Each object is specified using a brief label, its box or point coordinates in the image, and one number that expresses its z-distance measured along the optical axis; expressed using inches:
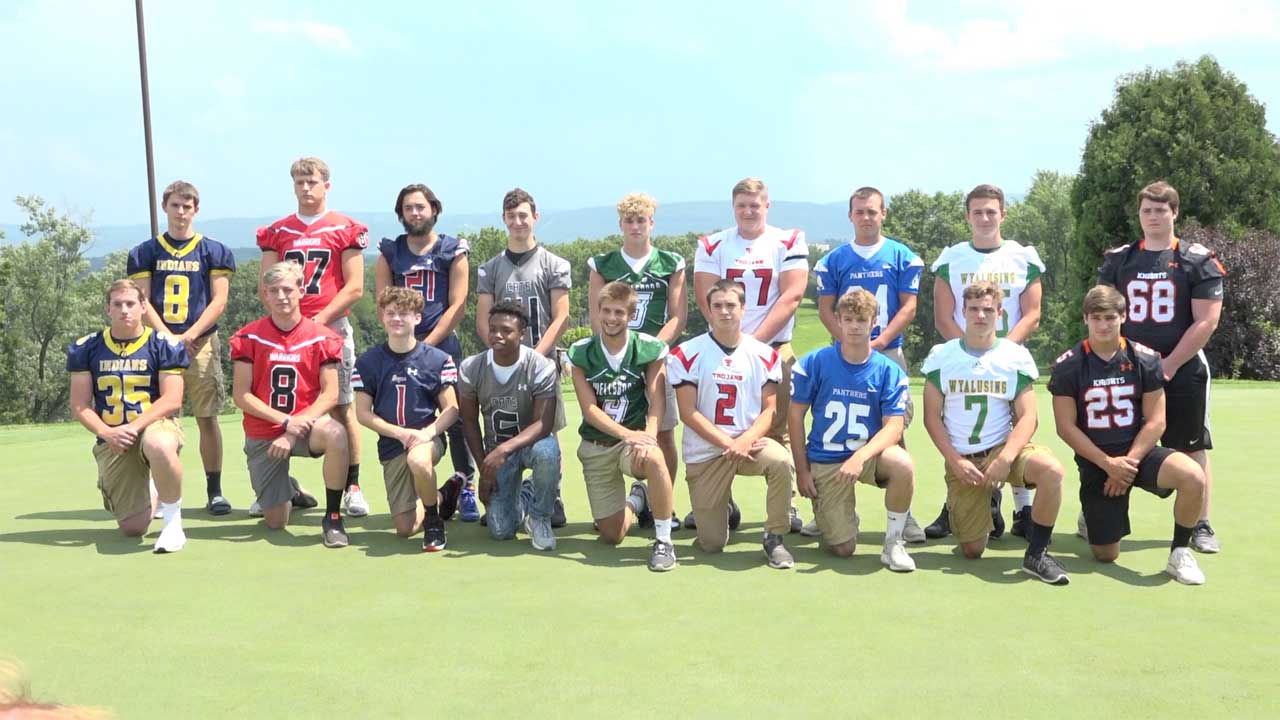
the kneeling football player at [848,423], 224.8
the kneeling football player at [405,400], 248.1
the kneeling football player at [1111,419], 216.2
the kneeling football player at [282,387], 252.7
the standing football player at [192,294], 280.1
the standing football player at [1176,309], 231.1
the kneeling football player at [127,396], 246.4
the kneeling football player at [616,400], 238.5
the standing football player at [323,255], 275.3
